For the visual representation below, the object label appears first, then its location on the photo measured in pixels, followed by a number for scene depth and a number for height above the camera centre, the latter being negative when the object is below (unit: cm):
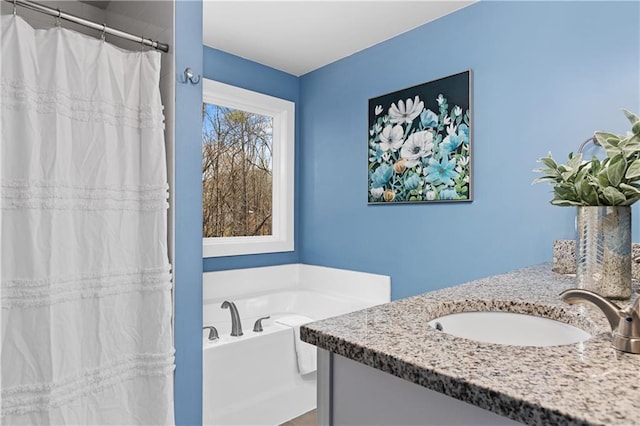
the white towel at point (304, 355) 242 -92
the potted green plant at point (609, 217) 102 -2
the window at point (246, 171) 294 +32
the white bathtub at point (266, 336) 212 -80
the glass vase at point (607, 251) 105 -12
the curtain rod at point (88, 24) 140 +74
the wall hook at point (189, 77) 173 +60
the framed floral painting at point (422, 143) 231 +44
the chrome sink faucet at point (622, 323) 66 -20
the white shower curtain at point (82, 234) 135 -9
